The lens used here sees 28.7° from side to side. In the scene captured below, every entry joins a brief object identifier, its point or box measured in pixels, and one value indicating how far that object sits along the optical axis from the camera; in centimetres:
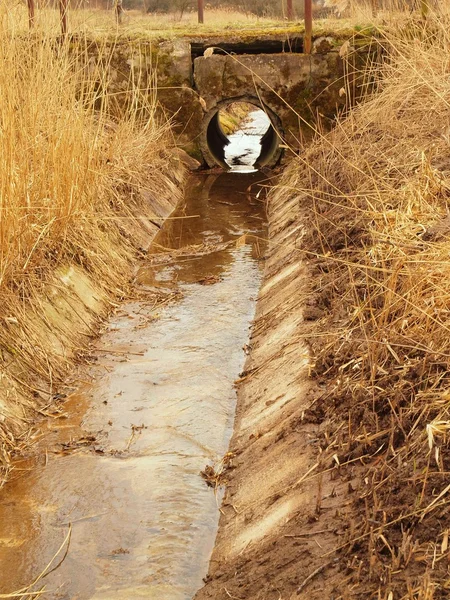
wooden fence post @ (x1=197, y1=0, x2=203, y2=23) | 1243
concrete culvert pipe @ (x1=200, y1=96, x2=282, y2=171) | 1065
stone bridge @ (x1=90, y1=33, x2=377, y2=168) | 1031
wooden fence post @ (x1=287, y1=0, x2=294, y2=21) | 1315
